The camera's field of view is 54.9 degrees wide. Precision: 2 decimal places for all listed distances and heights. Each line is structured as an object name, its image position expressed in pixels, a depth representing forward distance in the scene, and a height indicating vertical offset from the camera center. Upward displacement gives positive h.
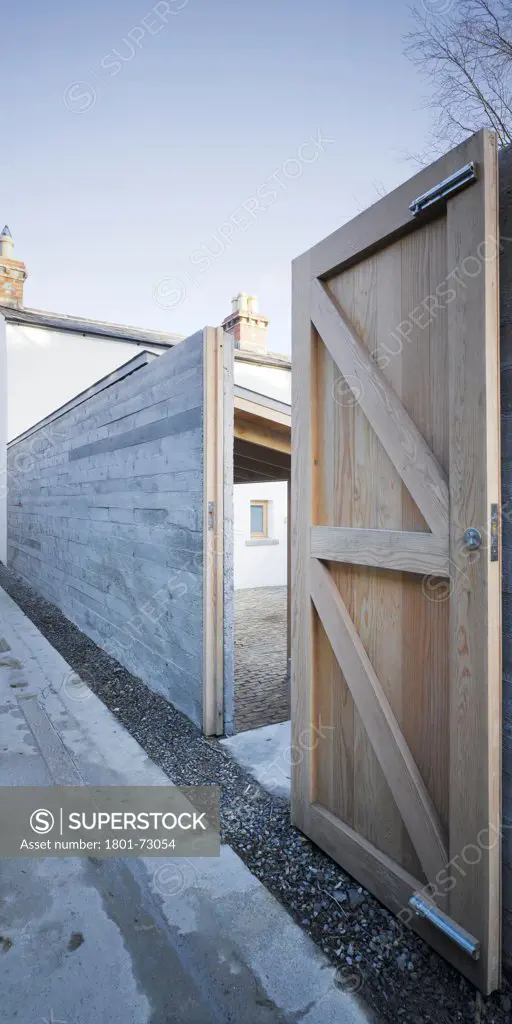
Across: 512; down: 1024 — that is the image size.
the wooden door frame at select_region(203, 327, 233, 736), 3.11 -0.07
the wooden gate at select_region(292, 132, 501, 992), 1.39 -0.14
